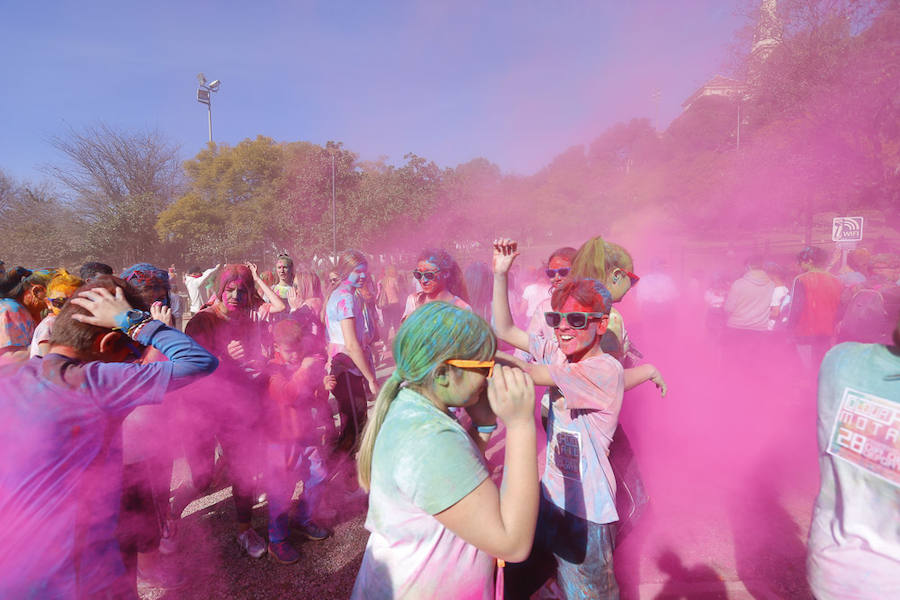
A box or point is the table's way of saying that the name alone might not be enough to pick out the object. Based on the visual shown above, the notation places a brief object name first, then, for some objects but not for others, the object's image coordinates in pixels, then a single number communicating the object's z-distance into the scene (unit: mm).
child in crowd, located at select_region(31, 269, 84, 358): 2883
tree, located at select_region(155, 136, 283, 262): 21625
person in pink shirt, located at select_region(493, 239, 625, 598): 1897
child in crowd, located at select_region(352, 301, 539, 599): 1187
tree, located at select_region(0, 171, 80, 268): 21594
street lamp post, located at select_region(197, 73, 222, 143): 31359
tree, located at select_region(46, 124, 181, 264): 23156
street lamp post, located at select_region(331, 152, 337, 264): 16692
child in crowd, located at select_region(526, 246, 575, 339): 3137
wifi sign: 7357
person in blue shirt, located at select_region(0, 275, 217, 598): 1377
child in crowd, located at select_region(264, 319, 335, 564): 2996
